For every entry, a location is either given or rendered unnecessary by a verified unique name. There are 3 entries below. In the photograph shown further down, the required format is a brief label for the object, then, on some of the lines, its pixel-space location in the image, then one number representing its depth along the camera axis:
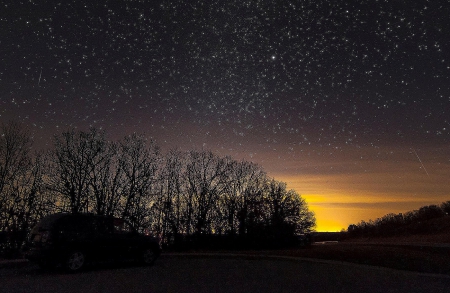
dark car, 10.89
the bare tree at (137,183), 38.72
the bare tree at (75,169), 35.56
